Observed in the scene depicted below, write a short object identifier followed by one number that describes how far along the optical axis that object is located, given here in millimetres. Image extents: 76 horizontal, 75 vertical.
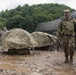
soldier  3840
